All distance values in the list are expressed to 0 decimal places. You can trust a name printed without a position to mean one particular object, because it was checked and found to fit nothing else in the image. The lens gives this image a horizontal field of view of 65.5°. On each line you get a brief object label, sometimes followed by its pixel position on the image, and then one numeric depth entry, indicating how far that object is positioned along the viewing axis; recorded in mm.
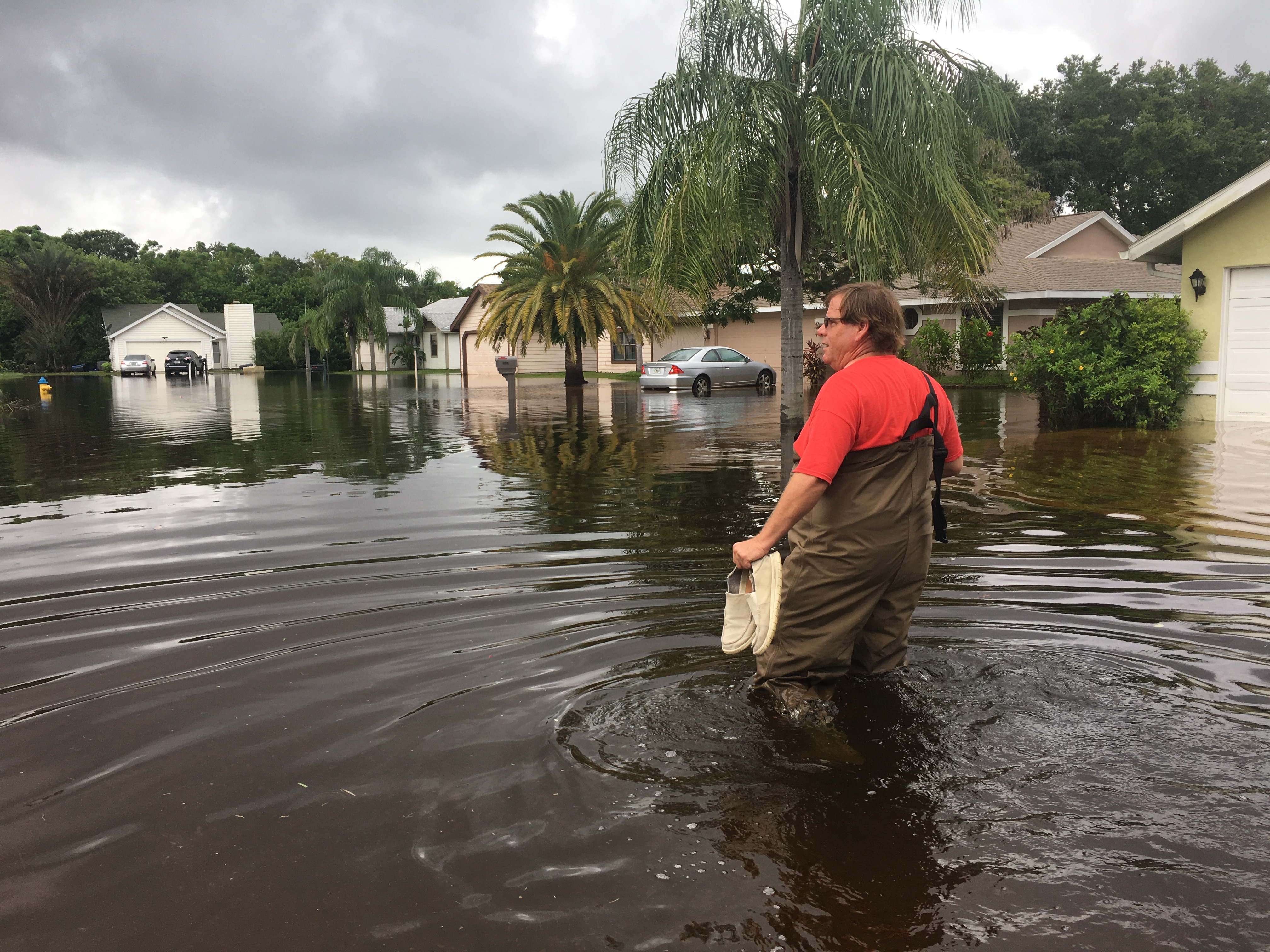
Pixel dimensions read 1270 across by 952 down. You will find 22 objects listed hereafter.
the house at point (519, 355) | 47094
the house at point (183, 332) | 69250
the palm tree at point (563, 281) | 35031
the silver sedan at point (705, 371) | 30984
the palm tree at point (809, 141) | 10703
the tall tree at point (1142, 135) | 44812
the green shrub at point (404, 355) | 64750
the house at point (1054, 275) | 27328
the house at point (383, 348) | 65938
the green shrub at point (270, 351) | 69750
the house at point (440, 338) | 62188
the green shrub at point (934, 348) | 28234
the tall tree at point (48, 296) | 65250
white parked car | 60562
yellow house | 14078
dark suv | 63062
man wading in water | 3637
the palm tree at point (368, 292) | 58750
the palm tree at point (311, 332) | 59312
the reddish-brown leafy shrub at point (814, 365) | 23062
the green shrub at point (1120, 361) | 14453
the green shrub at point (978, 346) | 26984
